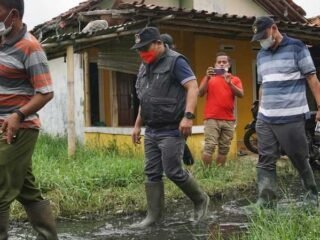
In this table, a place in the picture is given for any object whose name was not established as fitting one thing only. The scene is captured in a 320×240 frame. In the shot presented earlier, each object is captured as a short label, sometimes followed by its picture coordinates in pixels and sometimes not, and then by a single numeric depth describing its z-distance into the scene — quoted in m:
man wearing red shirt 8.26
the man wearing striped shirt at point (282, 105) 5.38
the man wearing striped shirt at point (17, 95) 3.54
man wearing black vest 5.12
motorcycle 8.88
